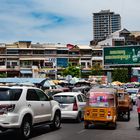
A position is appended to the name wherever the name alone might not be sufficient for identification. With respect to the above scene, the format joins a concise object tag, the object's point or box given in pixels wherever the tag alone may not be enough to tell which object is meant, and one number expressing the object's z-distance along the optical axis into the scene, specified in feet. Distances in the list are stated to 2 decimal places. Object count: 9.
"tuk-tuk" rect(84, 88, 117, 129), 58.80
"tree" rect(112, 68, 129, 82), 376.41
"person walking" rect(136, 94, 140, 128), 58.34
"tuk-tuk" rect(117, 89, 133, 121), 72.38
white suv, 44.04
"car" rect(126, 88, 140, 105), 130.74
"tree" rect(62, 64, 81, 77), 345.31
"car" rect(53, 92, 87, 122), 67.67
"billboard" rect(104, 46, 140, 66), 272.31
